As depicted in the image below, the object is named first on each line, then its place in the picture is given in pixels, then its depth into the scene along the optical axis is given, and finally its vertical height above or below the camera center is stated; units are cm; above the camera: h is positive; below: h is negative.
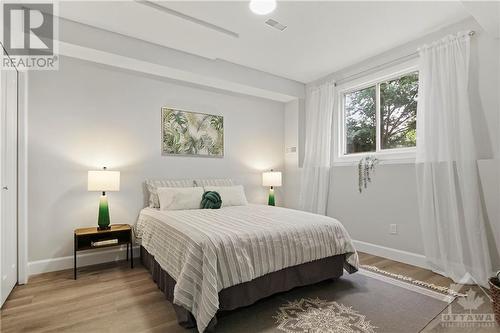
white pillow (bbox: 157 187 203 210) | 322 -42
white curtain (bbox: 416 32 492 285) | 253 -3
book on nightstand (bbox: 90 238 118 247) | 284 -86
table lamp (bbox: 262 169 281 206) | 445 -26
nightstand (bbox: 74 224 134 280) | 281 -83
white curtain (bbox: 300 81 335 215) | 409 +25
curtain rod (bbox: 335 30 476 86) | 319 +136
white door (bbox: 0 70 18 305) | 216 -14
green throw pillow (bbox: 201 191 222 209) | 333 -47
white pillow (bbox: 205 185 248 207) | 360 -42
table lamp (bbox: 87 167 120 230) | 289 -22
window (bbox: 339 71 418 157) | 336 +70
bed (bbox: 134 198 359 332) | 177 -74
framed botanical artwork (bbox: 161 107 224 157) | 373 +49
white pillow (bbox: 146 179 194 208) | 337 -27
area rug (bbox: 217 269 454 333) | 183 -116
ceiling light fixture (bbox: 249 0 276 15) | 237 +148
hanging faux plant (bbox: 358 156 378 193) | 355 -6
